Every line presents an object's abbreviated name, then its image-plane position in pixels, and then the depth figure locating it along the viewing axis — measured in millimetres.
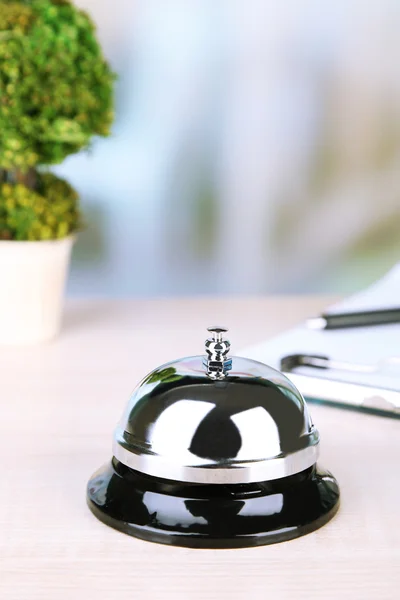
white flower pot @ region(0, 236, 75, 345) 769
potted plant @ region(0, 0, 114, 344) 750
